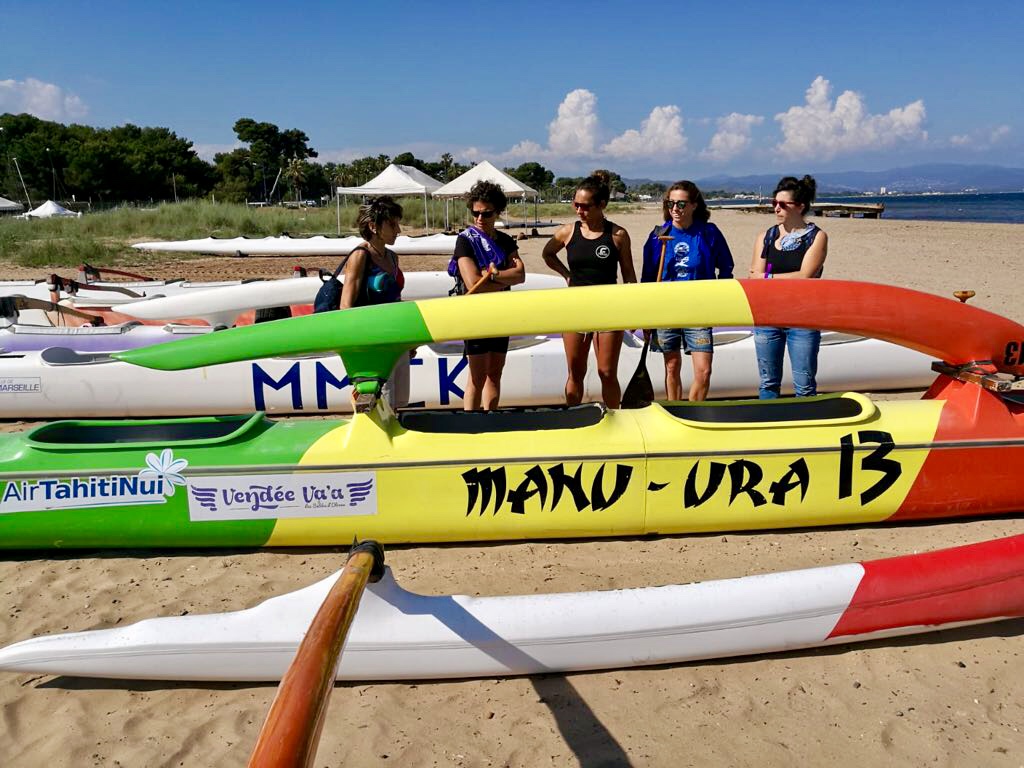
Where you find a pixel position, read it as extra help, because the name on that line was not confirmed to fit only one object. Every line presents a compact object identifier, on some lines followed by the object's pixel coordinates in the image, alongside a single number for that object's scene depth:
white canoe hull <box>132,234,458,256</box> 16.16
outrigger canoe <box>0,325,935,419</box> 5.54
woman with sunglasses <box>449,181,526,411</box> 3.94
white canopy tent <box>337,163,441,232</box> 23.14
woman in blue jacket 4.23
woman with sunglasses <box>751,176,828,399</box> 4.08
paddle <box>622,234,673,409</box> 4.39
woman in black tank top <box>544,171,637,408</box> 4.11
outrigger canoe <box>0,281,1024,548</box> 3.14
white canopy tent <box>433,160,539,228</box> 21.77
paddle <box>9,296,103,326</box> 7.17
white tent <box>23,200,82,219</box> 33.69
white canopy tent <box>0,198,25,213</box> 33.72
